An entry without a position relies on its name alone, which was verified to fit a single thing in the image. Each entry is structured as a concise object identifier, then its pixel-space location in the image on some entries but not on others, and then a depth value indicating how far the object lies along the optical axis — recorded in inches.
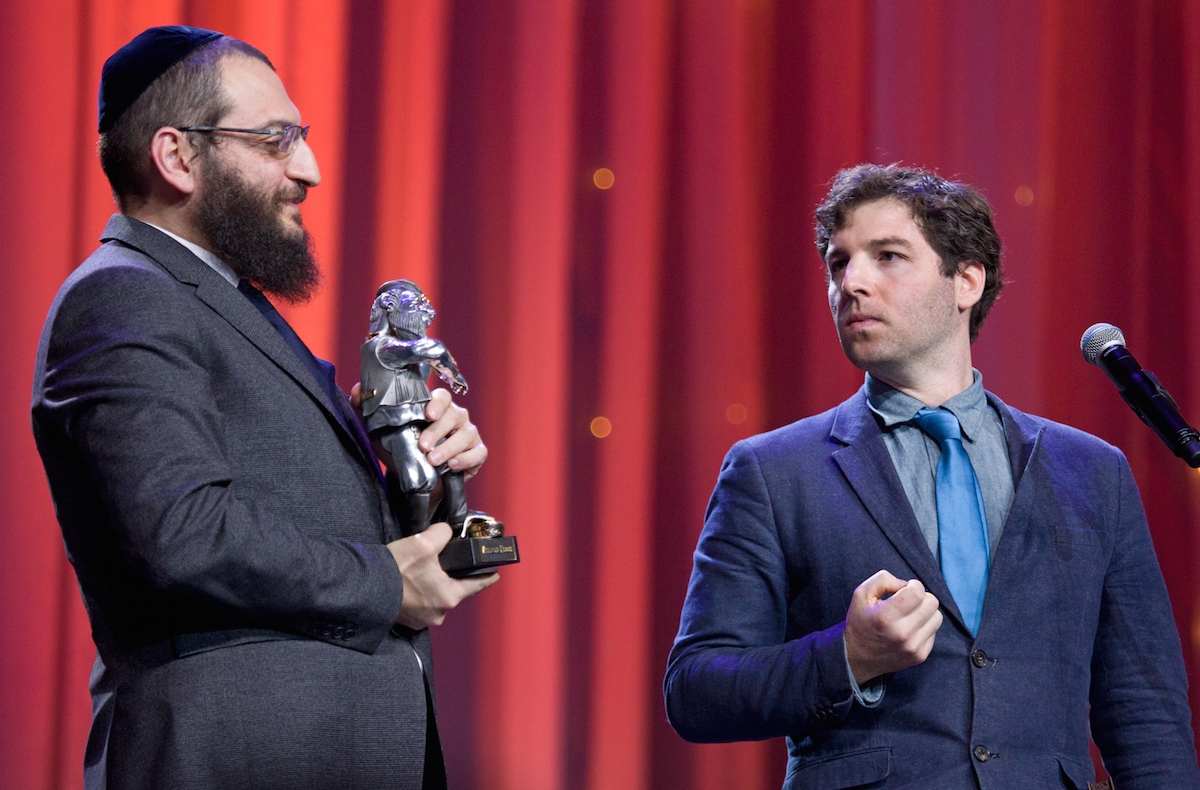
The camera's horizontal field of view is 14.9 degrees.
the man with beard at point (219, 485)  191.8
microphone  199.2
